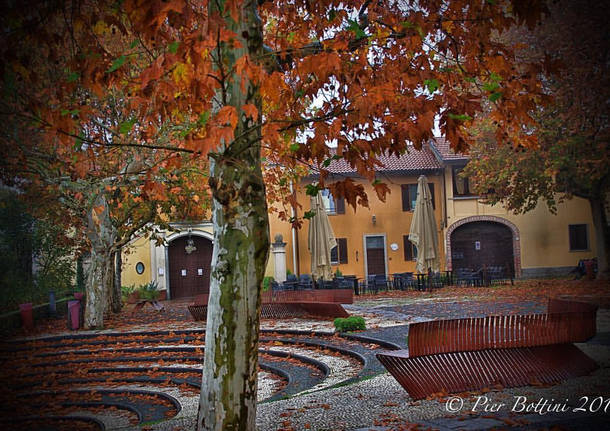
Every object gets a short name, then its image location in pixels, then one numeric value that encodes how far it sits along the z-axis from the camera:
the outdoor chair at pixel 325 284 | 21.12
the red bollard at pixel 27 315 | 15.06
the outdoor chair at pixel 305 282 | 21.03
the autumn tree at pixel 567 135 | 12.38
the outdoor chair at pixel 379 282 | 22.94
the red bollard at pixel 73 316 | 15.45
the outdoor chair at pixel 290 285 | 20.84
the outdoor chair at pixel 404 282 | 23.44
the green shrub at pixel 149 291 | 25.89
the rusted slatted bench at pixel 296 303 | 15.45
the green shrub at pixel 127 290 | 26.15
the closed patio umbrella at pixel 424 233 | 21.78
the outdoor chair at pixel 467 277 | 23.72
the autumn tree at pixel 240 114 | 4.35
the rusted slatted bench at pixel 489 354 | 6.38
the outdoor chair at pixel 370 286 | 23.28
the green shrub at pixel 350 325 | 12.18
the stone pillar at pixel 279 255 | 26.89
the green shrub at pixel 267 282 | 23.06
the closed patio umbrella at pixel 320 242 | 20.80
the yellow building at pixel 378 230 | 29.11
